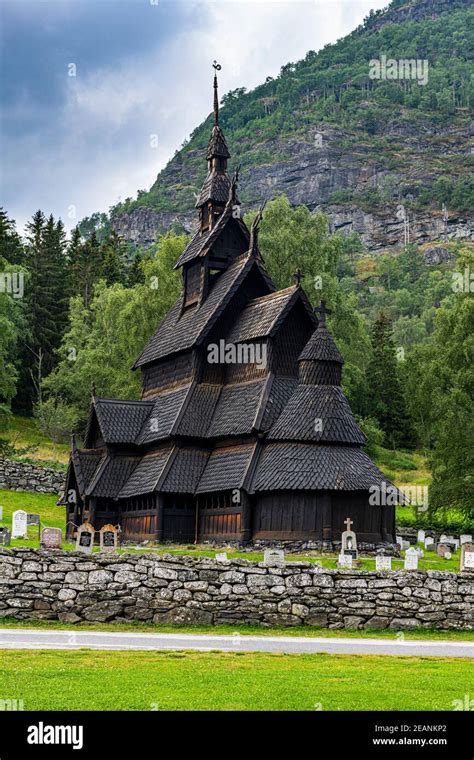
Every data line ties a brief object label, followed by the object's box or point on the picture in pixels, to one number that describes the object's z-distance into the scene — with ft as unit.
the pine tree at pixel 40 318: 268.00
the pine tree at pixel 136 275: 298.35
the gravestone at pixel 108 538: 103.97
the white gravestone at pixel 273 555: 85.81
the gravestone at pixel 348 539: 108.62
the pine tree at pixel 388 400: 281.33
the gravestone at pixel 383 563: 88.43
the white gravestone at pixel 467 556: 80.86
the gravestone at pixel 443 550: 118.86
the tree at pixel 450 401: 147.23
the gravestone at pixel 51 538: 86.48
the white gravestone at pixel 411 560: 94.02
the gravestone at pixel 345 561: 93.35
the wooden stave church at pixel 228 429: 116.37
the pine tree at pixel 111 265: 305.12
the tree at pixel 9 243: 279.26
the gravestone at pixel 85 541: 88.94
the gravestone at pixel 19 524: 107.34
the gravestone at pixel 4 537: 87.86
